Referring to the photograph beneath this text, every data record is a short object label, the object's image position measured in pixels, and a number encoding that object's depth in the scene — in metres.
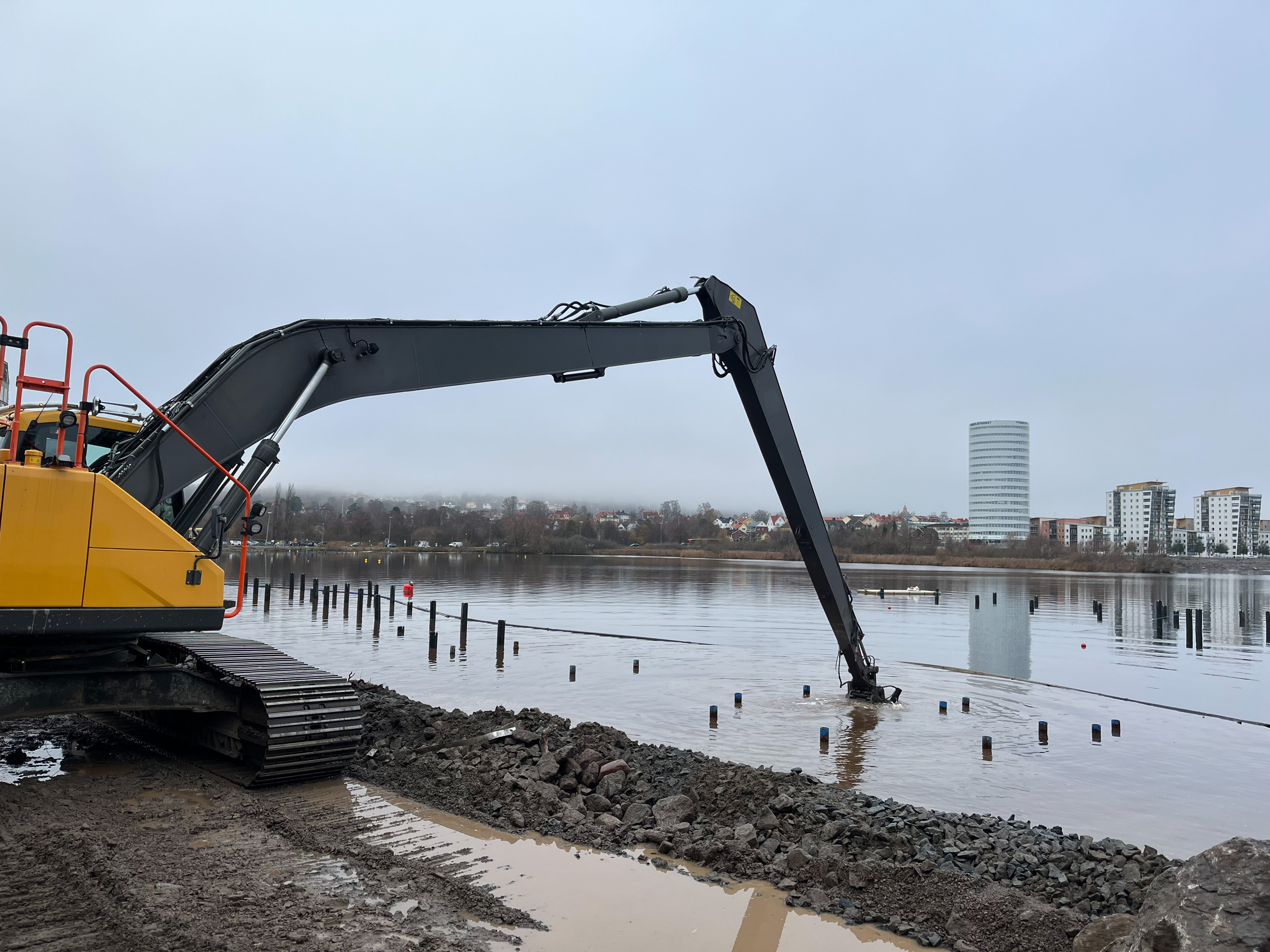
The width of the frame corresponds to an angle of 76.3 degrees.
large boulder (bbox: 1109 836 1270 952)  4.11
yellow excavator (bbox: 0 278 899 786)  6.27
